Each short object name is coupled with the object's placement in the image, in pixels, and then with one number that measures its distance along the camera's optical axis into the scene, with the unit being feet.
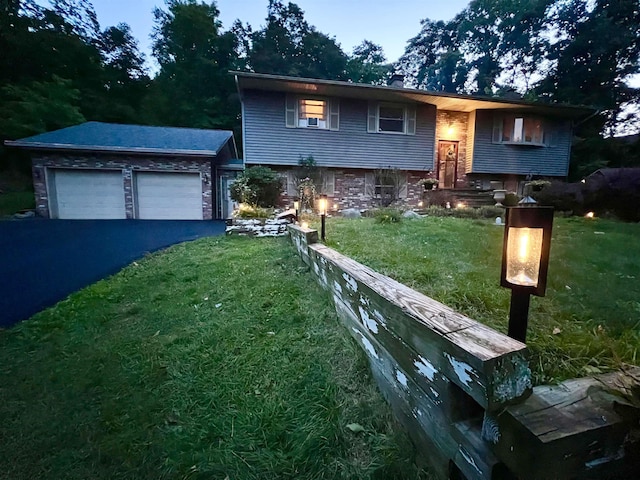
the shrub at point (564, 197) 24.11
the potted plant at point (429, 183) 34.12
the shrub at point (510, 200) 29.84
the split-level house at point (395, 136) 31.96
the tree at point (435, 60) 75.82
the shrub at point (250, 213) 22.03
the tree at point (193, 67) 62.69
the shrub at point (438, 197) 33.06
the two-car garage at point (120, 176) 32.83
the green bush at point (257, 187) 27.30
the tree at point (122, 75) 57.12
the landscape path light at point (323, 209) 12.54
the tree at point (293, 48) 70.69
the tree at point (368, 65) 74.59
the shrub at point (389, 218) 18.53
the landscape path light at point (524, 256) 3.18
